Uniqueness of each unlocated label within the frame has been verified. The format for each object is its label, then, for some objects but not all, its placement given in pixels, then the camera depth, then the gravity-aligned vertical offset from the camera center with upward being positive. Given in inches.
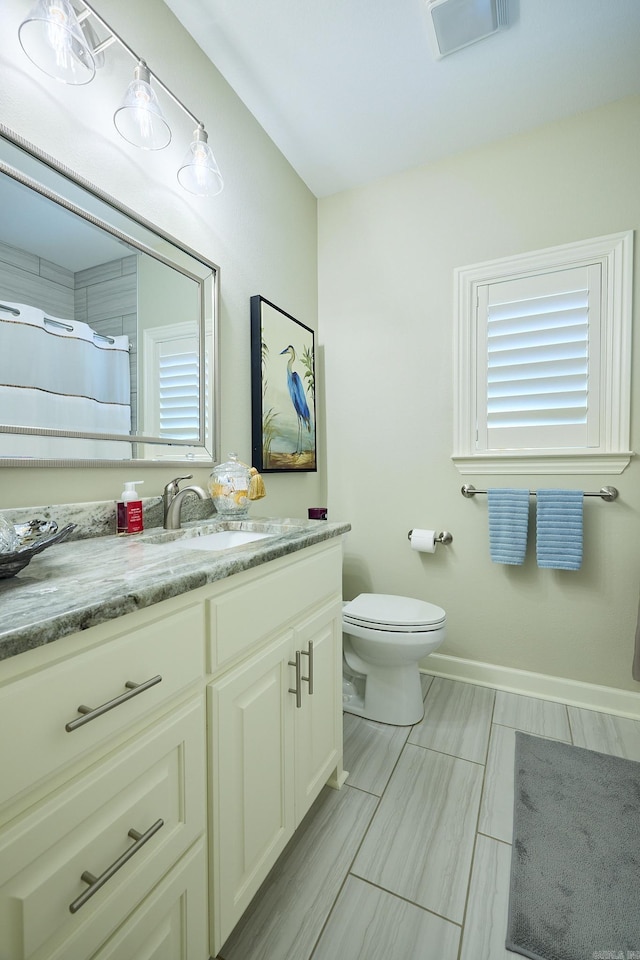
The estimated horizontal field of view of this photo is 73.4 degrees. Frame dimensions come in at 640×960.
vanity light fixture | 39.7 +40.2
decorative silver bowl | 27.4 -5.6
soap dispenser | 47.2 -5.1
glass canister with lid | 59.9 -3.2
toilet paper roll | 84.4 -14.6
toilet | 67.3 -30.4
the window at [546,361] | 72.6 +19.1
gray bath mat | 39.0 -42.5
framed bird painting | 73.9 +14.2
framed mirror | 39.9 +15.3
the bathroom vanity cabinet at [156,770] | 20.9 -19.7
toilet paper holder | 85.4 -14.0
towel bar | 72.7 -4.4
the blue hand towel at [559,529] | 72.6 -10.6
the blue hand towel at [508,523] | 76.4 -10.1
